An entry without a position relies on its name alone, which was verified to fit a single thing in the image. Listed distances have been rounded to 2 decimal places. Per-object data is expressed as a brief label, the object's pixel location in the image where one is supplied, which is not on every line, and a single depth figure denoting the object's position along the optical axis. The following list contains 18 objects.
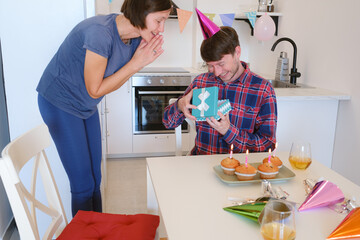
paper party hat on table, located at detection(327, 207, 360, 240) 0.89
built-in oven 3.43
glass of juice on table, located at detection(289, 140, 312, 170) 1.28
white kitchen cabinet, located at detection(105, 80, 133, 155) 3.44
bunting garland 1.89
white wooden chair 1.03
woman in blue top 1.46
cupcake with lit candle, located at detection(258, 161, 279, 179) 1.22
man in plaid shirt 1.59
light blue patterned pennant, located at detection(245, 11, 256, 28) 2.77
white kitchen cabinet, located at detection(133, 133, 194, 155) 3.59
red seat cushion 1.26
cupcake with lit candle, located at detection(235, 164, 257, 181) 1.19
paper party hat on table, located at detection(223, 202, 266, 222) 0.98
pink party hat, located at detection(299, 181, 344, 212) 1.06
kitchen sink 2.75
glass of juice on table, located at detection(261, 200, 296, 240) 0.79
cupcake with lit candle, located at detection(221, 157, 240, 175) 1.23
